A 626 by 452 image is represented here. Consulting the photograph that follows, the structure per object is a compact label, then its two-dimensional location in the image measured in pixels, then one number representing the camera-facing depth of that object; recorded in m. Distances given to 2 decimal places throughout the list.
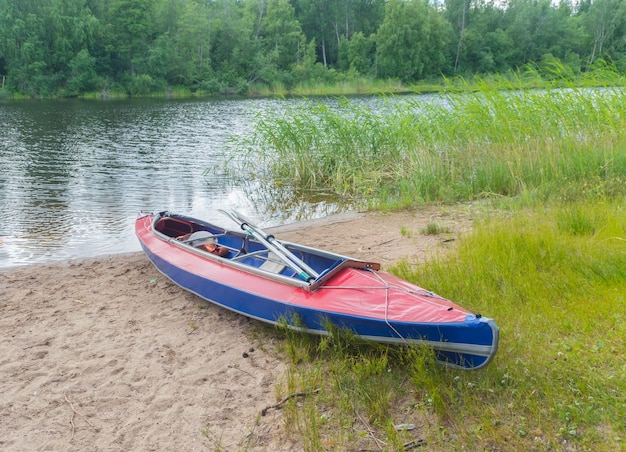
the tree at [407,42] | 61.31
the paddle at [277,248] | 4.98
